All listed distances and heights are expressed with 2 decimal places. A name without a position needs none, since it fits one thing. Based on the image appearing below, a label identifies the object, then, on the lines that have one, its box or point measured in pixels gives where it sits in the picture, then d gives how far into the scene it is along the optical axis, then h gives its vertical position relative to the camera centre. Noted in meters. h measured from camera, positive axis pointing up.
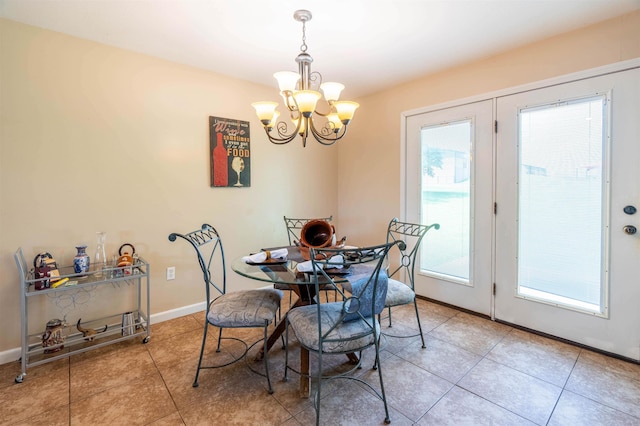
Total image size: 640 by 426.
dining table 1.71 -0.39
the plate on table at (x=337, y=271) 1.79 -0.37
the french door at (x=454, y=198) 2.87 +0.09
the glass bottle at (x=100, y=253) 2.51 -0.35
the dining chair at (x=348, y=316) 1.59 -0.61
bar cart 2.06 -0.88
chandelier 1.80 +0.66
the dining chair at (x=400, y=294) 2.24 -0.64
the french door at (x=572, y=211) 2.16 -0.04
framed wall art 3.10 +0.57
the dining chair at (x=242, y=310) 1.87 -0.62
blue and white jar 2.26 -0.38
